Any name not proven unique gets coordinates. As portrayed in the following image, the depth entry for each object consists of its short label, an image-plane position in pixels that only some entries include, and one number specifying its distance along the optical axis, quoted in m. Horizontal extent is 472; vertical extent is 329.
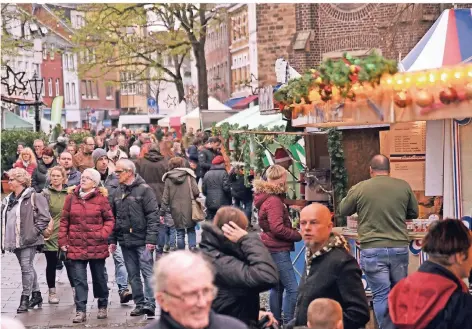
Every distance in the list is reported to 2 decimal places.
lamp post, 37.18
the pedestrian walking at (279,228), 11.52
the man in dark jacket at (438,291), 6.30
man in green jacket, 10.38
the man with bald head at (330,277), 7.34
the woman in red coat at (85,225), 12.86
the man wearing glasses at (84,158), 18.30
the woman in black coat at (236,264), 7.26
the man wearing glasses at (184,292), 4.86
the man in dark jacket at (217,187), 19.92
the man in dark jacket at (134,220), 13.13
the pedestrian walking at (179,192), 16.48
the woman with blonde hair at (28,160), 20.64
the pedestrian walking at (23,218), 13.60
